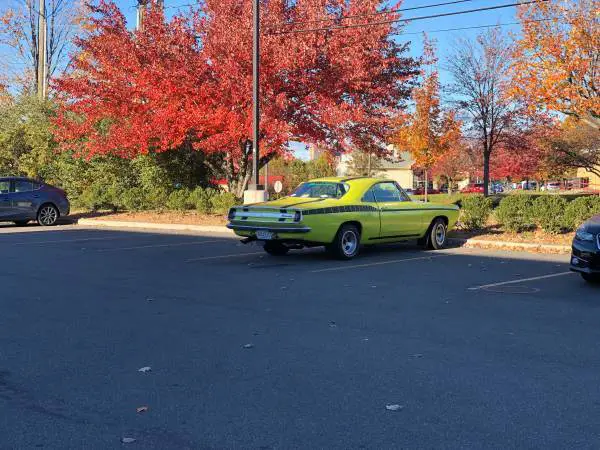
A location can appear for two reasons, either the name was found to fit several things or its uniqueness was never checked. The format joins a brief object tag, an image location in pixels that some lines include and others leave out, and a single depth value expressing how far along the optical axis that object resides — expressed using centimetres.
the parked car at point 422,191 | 7946
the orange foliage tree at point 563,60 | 2128
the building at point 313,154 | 8539
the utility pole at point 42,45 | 3819
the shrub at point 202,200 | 2248
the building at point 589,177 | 7456
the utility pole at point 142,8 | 2316
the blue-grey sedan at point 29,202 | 2048
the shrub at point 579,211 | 1532
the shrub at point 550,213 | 1566
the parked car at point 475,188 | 8050
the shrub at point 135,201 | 2441
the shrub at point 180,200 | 2309
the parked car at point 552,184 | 10412
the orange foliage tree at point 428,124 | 3959
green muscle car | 1220
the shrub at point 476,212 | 1697
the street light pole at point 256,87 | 1872
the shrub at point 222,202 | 2197
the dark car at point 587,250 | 941
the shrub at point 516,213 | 1611
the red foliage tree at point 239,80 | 2064
